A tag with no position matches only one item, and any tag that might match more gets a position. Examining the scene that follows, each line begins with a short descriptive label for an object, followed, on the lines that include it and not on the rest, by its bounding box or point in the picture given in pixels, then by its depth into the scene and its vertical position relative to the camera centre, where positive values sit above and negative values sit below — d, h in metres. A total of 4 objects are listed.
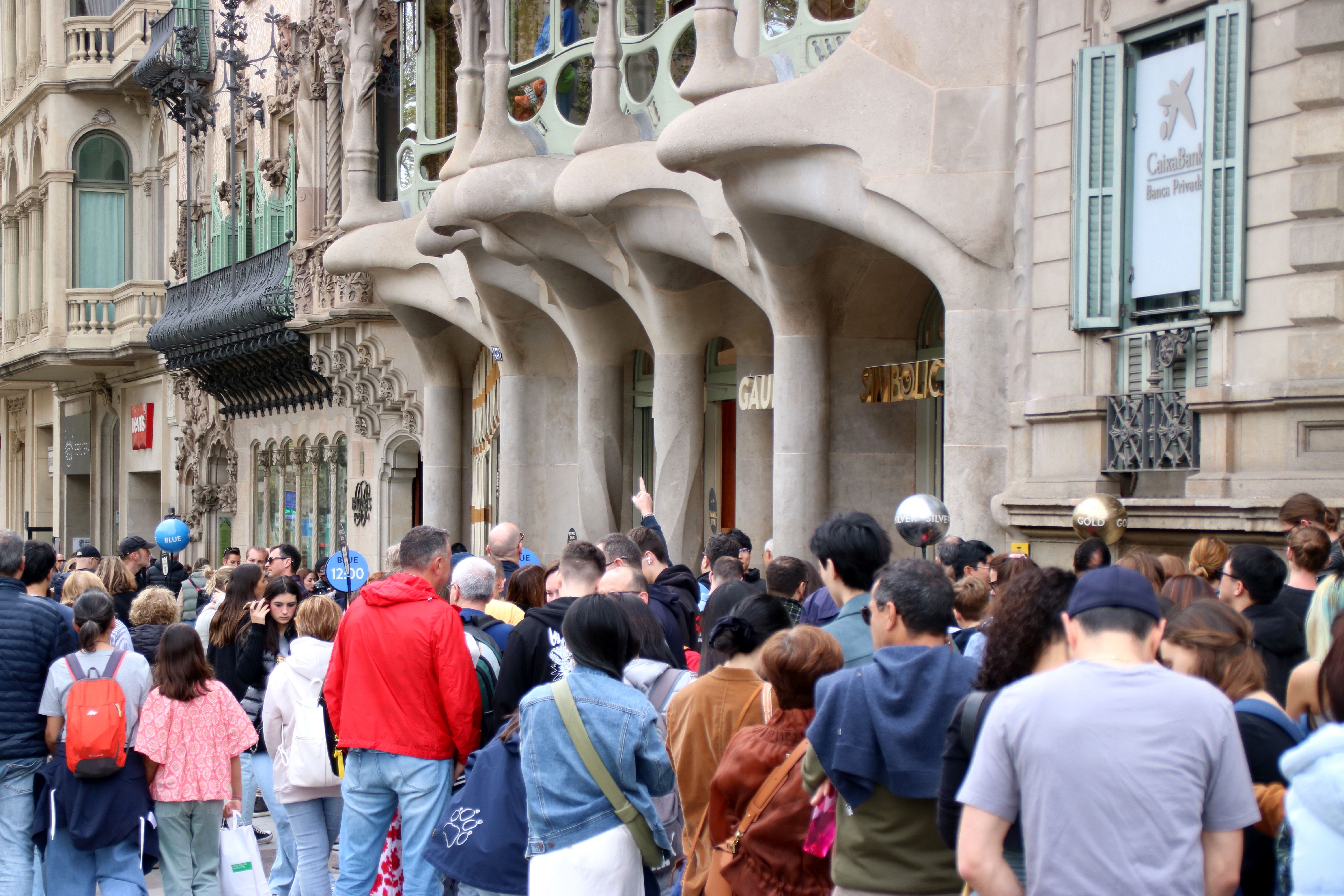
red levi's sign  31.41 +0.14
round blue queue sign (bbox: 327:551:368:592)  13.02 -1.11
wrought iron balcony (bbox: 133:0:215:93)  25.41 +6.05
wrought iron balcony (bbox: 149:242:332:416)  22.73 +1.40
